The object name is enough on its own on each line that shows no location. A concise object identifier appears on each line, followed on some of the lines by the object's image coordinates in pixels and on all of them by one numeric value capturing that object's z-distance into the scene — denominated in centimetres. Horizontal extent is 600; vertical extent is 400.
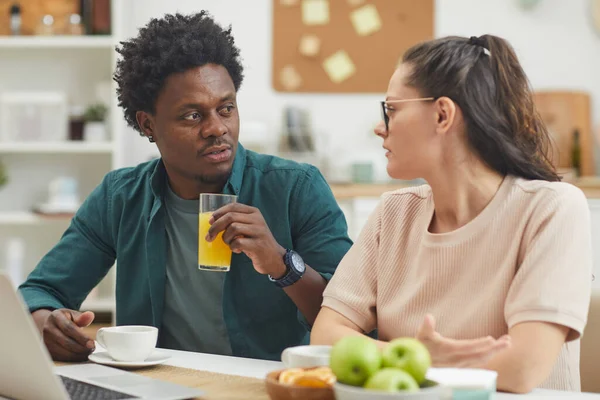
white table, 131
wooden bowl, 110
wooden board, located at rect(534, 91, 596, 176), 441
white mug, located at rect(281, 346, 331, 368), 125
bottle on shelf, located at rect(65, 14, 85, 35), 444
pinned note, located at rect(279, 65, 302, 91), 466
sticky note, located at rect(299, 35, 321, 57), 465
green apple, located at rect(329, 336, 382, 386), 103
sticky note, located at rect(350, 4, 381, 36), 463
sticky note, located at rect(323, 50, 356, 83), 465
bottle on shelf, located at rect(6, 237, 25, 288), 438
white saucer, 146
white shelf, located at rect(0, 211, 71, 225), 432
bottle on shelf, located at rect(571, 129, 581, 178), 436
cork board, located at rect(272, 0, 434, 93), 463
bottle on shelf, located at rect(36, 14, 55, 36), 445
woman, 147
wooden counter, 399
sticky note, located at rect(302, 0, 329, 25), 464
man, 194
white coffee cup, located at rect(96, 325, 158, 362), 147
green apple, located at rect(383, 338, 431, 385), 103
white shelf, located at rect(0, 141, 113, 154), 435
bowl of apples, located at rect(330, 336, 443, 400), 99
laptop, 113
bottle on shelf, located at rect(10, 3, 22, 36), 443
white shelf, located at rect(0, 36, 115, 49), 435
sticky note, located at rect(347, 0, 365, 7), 463
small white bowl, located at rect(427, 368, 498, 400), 107
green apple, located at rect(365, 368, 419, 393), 99
